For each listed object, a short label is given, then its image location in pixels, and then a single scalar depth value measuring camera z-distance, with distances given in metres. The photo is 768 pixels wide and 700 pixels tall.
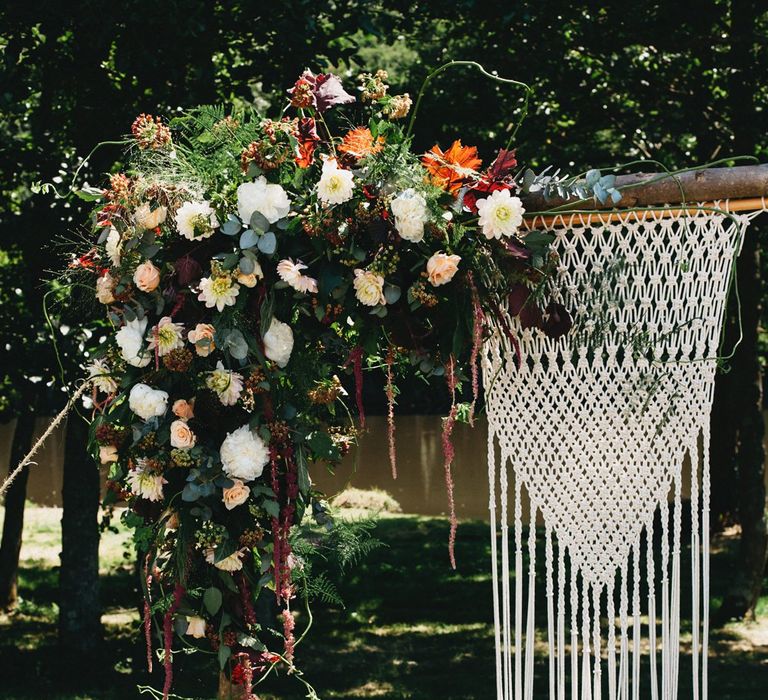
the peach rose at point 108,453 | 2.67
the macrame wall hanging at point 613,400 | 2.58
